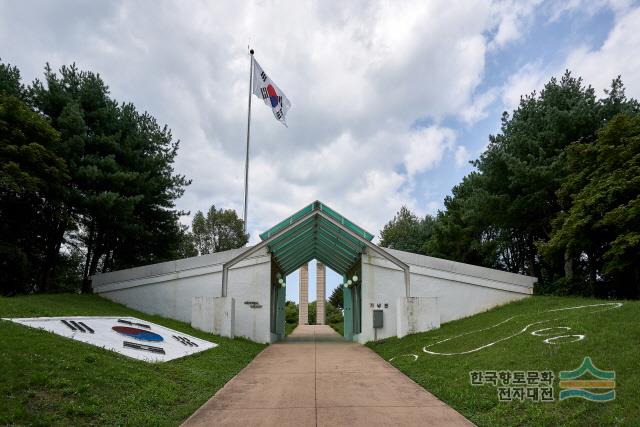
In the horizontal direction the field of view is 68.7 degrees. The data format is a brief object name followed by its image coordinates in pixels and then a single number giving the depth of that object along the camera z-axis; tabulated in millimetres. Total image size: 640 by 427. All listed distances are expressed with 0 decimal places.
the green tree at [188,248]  36031
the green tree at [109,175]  20562
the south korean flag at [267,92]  31469
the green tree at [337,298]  53531
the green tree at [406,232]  39938
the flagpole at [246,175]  31938
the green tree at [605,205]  15703
